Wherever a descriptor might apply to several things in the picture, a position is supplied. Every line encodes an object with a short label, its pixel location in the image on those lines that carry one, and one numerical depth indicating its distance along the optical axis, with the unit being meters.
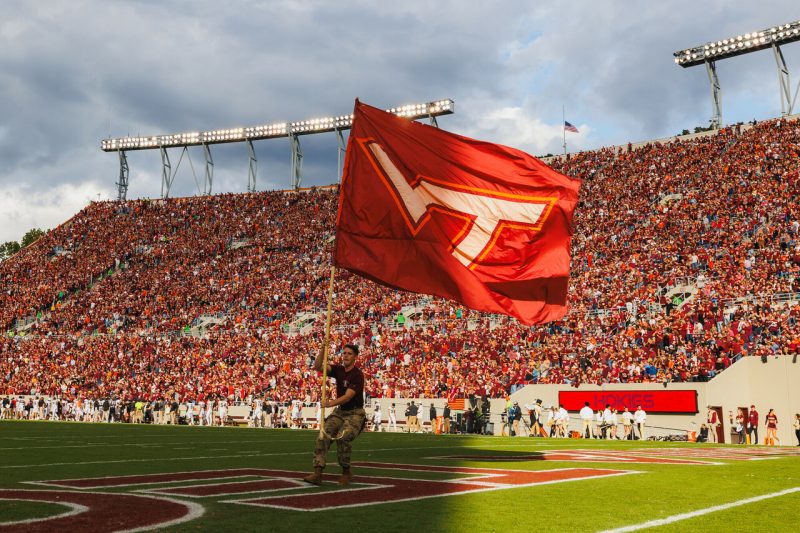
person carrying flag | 9.84
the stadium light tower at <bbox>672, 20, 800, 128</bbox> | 49.16
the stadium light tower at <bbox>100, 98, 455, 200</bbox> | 62.56
